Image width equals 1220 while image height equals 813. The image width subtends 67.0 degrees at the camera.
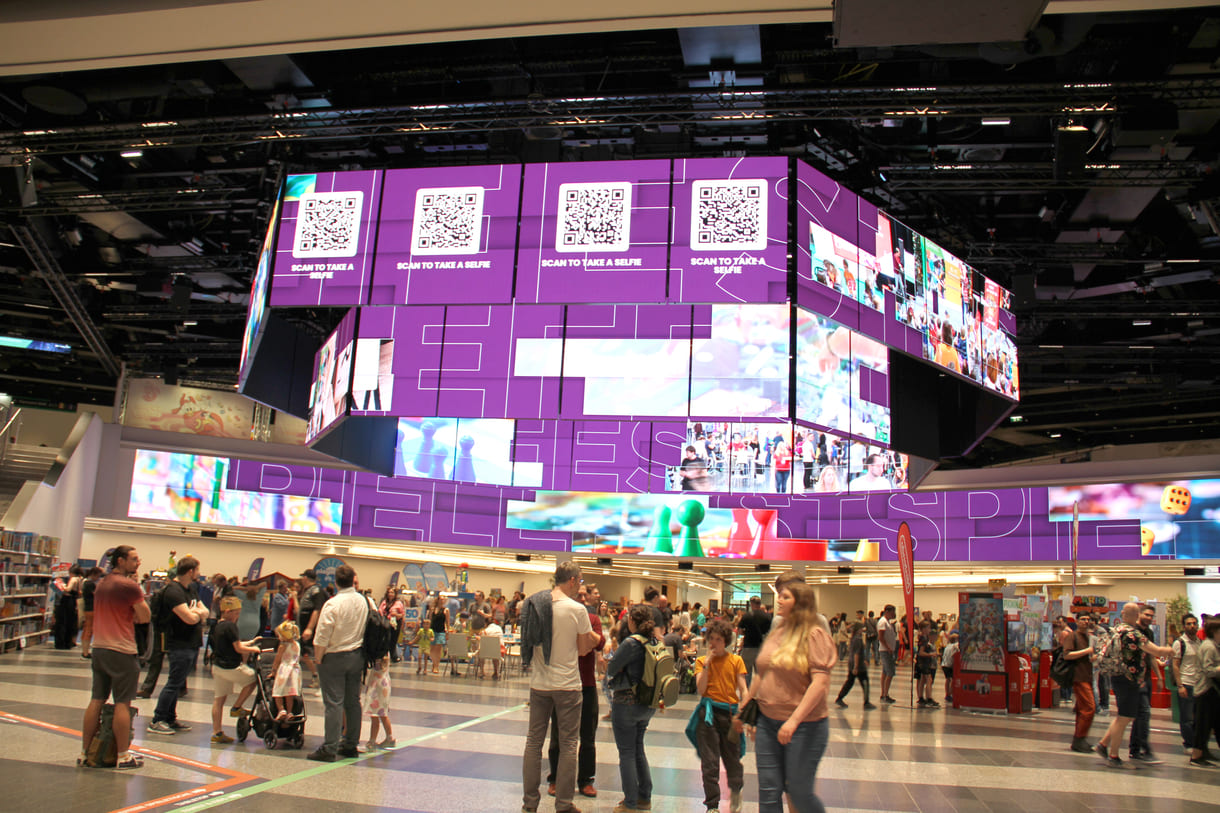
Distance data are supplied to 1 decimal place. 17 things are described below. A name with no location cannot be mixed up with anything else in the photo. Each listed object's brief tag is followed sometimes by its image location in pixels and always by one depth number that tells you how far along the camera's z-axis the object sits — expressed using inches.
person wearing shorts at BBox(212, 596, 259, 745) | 312.0
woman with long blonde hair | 180.5
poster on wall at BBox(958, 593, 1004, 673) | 567.8
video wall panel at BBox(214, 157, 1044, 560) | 477.1
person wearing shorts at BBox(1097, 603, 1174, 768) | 364.2
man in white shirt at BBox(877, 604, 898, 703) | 614.0
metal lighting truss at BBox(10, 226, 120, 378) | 644.7
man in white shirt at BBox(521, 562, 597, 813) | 232.2
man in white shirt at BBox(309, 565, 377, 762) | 287.3
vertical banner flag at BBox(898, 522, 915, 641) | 430.3
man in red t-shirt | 253.0
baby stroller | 302.8
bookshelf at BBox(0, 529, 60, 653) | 607.8
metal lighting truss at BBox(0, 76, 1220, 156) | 422.6
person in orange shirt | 246.7
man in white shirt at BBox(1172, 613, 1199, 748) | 397.1
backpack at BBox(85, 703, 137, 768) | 250.7
